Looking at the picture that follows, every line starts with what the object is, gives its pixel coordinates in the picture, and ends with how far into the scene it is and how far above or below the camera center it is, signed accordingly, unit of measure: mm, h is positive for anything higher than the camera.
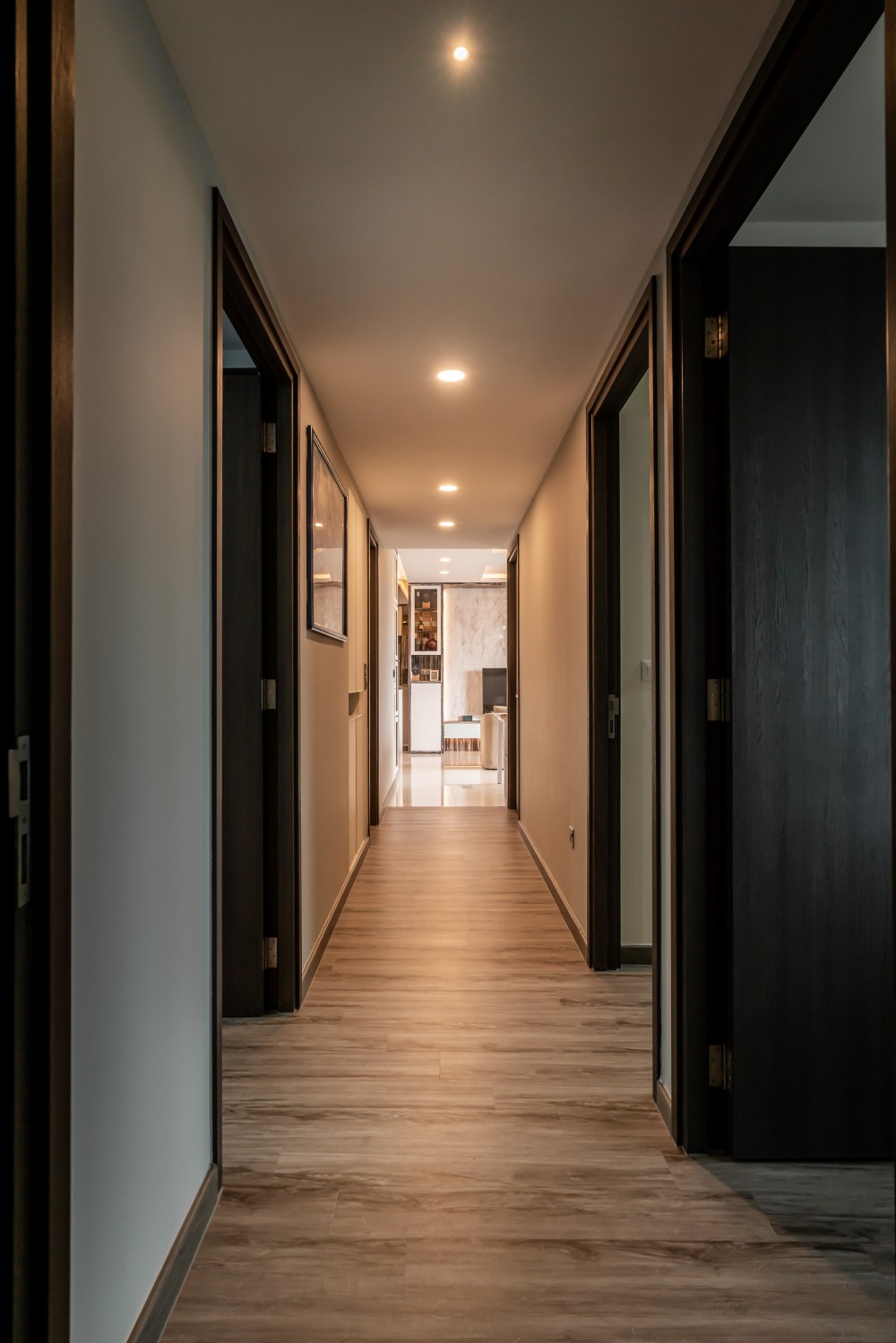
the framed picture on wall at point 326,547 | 3416 +579
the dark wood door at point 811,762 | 2105 -190
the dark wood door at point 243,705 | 3012 -77
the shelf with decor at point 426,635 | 13922 +734
